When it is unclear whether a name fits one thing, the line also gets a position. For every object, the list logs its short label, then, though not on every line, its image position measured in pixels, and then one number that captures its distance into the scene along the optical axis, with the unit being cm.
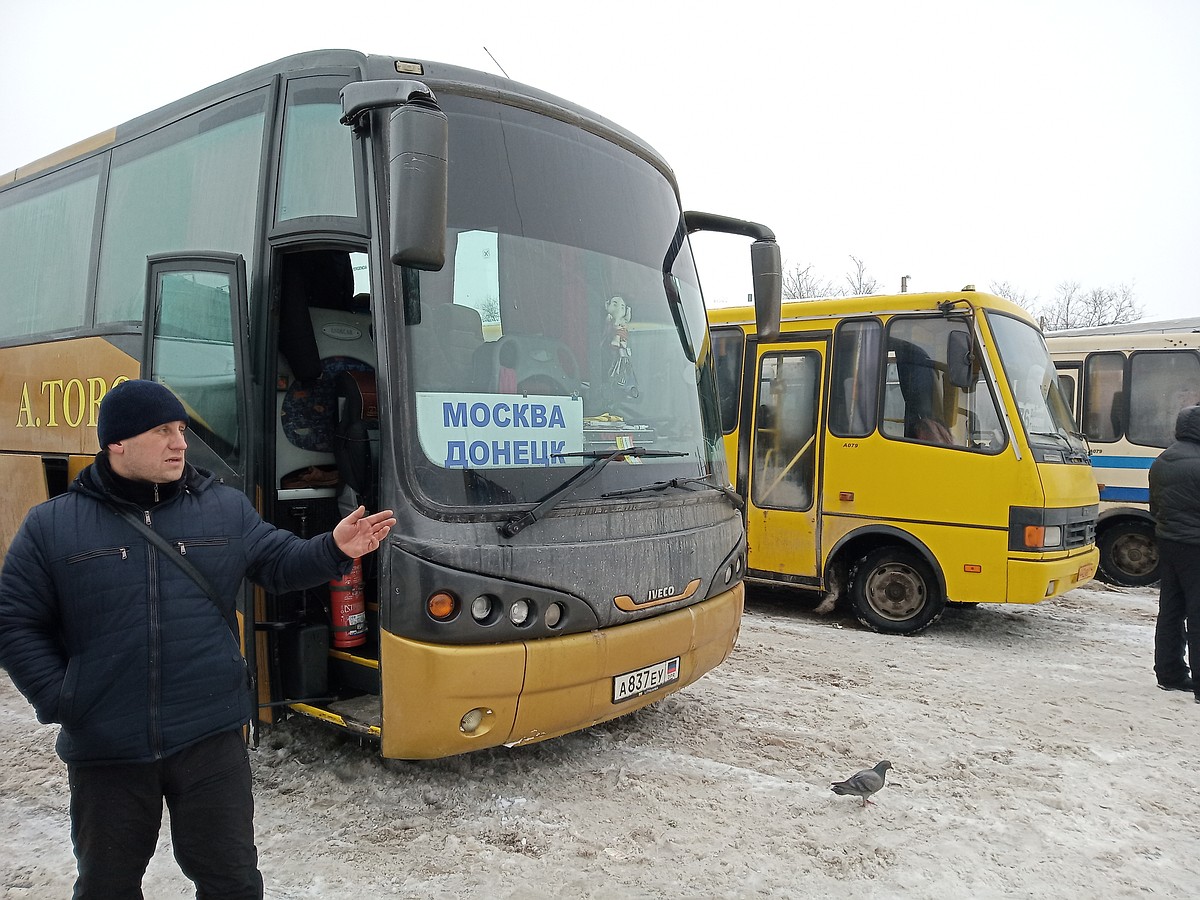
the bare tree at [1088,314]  4509
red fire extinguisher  408
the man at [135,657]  232
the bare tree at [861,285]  4041
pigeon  389
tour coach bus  350
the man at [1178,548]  572
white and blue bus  1009
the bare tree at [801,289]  4134
